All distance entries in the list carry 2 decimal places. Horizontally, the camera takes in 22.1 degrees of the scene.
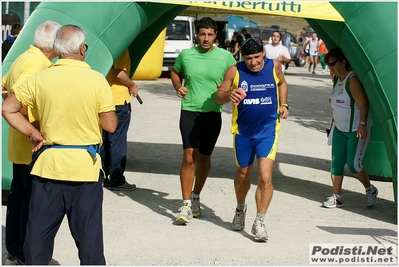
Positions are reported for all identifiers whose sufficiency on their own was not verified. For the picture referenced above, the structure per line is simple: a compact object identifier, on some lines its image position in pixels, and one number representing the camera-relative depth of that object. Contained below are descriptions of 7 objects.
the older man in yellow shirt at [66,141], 6.27
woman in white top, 10.13
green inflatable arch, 9.27
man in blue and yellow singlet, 8.72
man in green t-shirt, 9.69
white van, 33.33
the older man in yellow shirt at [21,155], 7.34
